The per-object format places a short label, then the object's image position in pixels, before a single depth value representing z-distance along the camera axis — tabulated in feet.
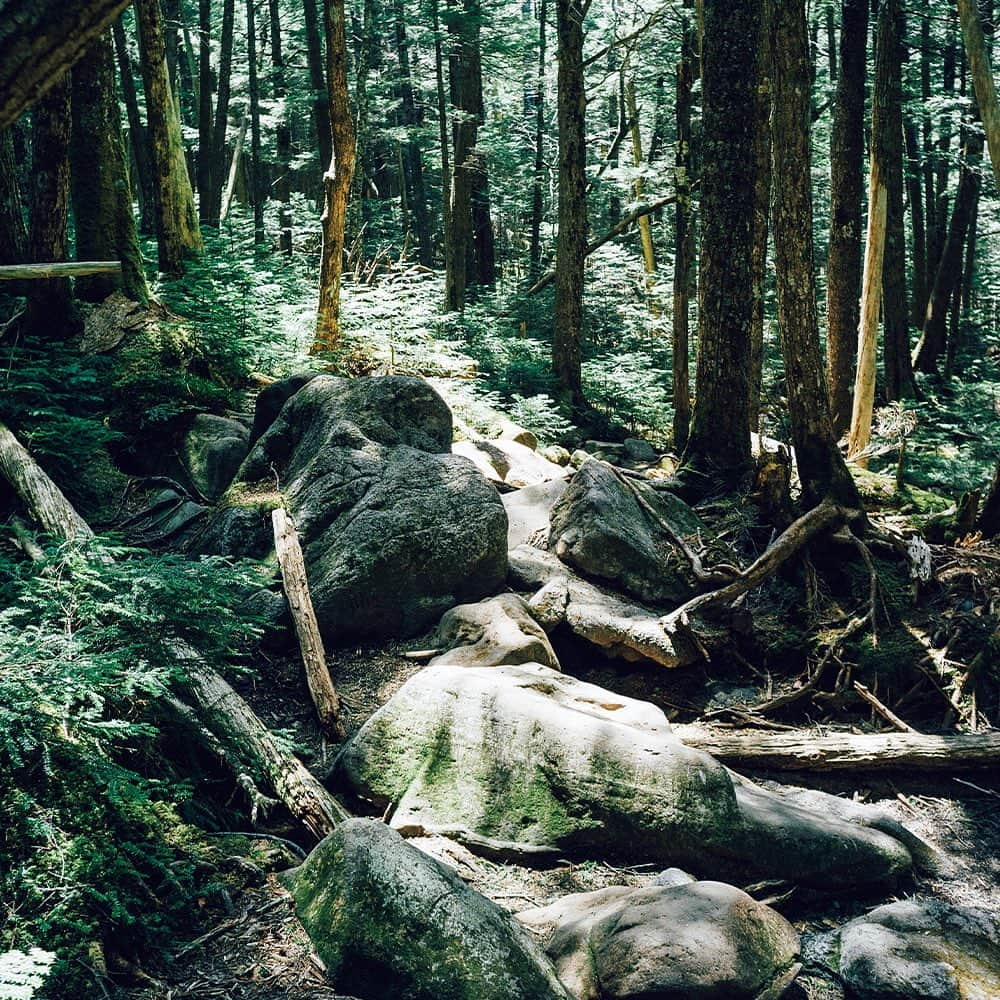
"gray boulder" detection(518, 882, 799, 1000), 10.82
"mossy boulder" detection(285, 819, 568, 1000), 9.89
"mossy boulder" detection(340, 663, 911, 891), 14.69
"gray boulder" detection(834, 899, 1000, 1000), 11.31
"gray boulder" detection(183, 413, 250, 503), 27.68
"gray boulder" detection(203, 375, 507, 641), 21.49
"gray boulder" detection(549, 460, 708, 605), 24.80
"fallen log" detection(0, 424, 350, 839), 13.46
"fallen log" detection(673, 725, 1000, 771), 19.60
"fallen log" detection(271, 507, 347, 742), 17.85
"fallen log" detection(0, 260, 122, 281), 15.16
